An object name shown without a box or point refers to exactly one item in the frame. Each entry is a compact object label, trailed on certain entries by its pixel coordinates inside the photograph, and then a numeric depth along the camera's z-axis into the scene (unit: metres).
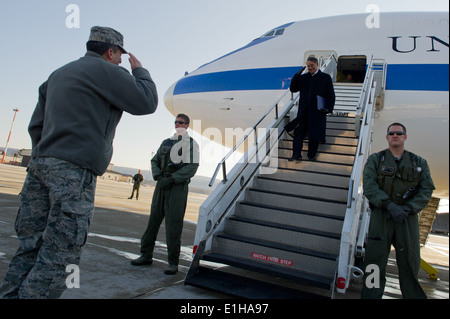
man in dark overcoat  4.50
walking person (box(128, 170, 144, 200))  15.34
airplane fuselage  6.30
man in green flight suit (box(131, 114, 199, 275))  3.45
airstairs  2.87
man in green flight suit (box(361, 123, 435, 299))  2.83
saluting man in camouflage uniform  1.71
